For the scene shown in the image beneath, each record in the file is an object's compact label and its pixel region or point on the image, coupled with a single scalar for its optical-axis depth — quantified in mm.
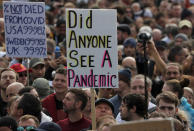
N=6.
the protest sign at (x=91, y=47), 16266
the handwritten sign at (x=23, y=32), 20047
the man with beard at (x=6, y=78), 21031
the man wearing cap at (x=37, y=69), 23047
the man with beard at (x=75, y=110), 17531
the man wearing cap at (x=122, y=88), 19469
